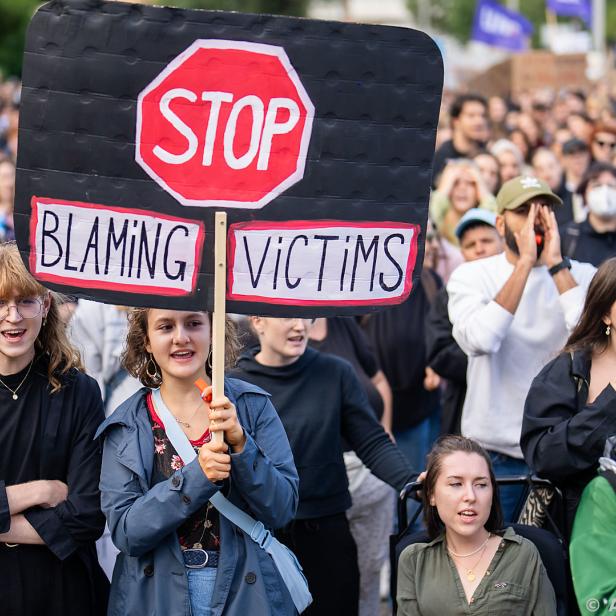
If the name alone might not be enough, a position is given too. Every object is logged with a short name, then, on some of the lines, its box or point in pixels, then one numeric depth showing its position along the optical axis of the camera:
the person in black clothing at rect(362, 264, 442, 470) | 14.38
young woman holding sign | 7.03
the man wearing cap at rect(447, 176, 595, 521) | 10.47
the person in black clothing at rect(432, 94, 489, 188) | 21.27
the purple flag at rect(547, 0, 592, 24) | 50.42
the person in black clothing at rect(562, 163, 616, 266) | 15.40
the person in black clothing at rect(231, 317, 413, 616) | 9.82
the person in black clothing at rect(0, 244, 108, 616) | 7.76
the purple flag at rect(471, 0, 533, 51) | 50.64
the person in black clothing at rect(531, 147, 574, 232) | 21.16
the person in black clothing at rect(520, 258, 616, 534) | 8.31
